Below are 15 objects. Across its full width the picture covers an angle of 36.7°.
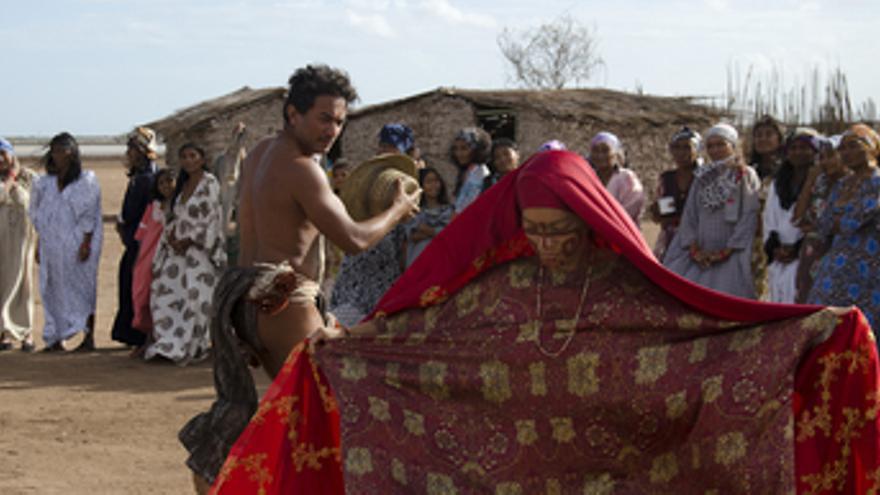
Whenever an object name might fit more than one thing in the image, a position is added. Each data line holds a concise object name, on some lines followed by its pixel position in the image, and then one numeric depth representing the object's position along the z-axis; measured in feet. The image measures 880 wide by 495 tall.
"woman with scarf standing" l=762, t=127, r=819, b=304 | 29.91
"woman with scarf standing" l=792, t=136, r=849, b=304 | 28.48
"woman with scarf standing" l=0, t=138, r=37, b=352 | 41.91
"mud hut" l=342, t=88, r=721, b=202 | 76.64
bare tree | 164.14
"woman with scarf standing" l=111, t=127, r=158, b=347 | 39.37
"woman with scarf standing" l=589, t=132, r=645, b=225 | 33.30
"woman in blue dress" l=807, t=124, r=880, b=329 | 26.50
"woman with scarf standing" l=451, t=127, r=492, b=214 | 34.63
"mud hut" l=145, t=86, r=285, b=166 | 75.10
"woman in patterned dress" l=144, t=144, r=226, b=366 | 36.94
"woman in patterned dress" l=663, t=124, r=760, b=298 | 29.25
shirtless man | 16.57
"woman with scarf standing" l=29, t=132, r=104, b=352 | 40.42
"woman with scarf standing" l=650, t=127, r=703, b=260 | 32.01
